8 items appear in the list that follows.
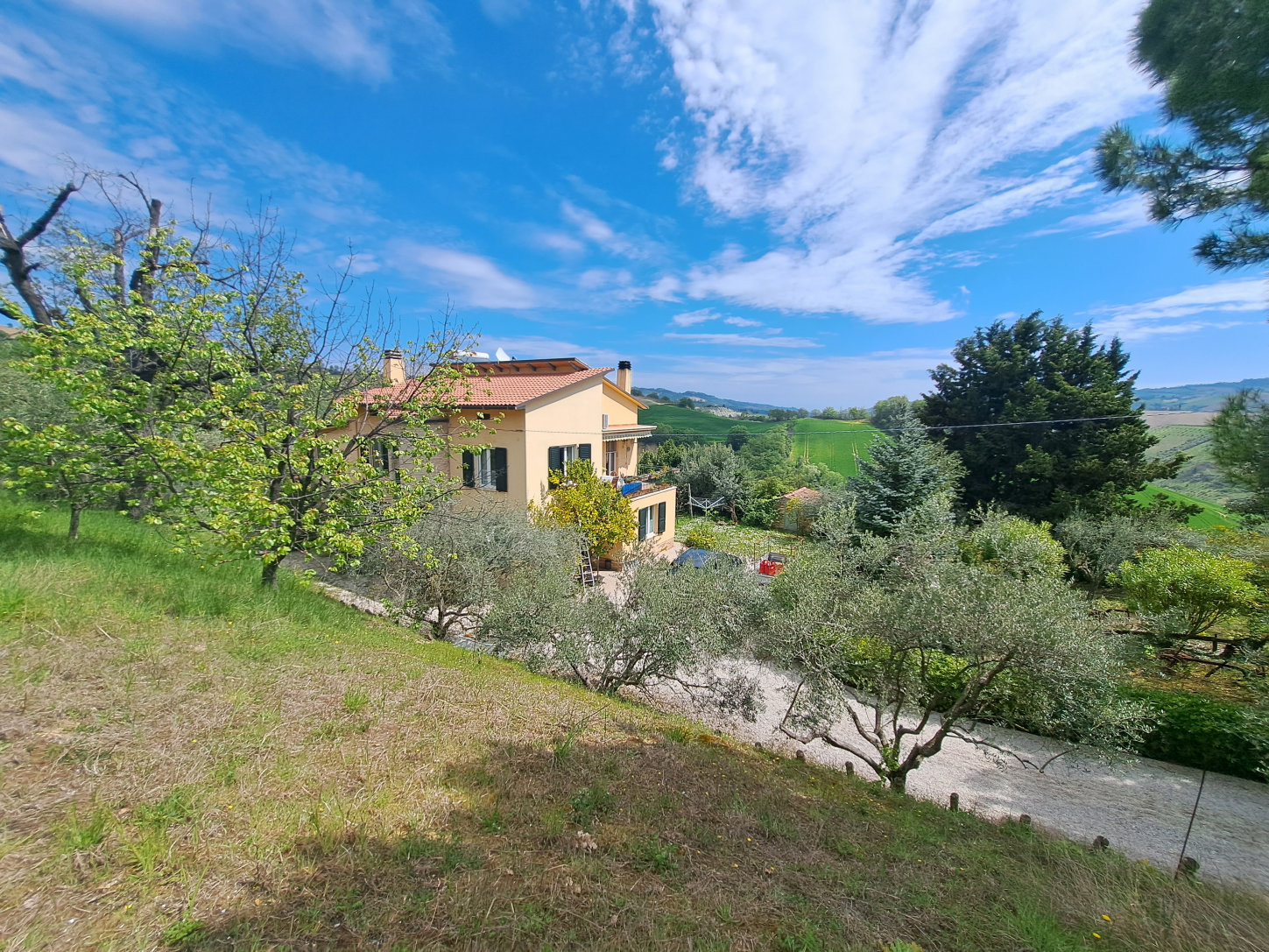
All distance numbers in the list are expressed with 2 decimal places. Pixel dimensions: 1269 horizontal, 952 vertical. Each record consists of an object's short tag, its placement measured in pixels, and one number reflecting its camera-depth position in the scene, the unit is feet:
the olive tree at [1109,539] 46.83
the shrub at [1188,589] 29.32
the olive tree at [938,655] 17.85
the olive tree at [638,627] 24.44
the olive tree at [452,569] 28.94
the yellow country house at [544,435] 50.93
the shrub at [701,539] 70.18
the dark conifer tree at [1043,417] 62.69
